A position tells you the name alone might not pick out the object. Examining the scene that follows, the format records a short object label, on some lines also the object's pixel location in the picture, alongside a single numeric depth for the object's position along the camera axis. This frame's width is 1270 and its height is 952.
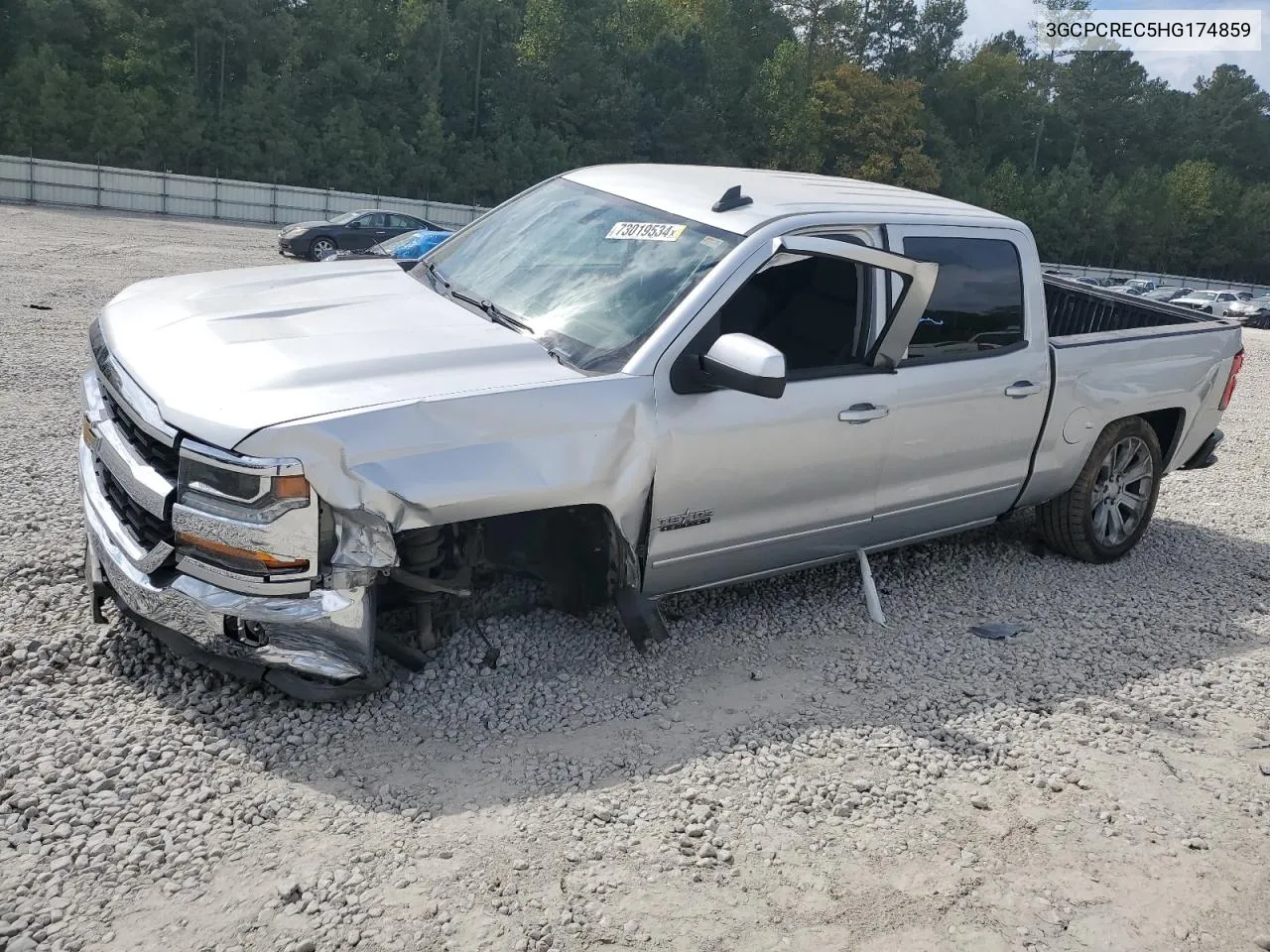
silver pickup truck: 3.42
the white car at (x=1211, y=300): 41.21
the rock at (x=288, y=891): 2.89
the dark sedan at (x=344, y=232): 24.12
